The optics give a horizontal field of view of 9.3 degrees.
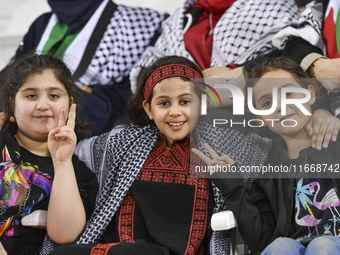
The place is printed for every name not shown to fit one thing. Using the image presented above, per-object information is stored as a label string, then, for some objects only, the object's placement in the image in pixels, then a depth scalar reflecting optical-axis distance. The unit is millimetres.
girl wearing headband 5064
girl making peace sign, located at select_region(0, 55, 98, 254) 5051
